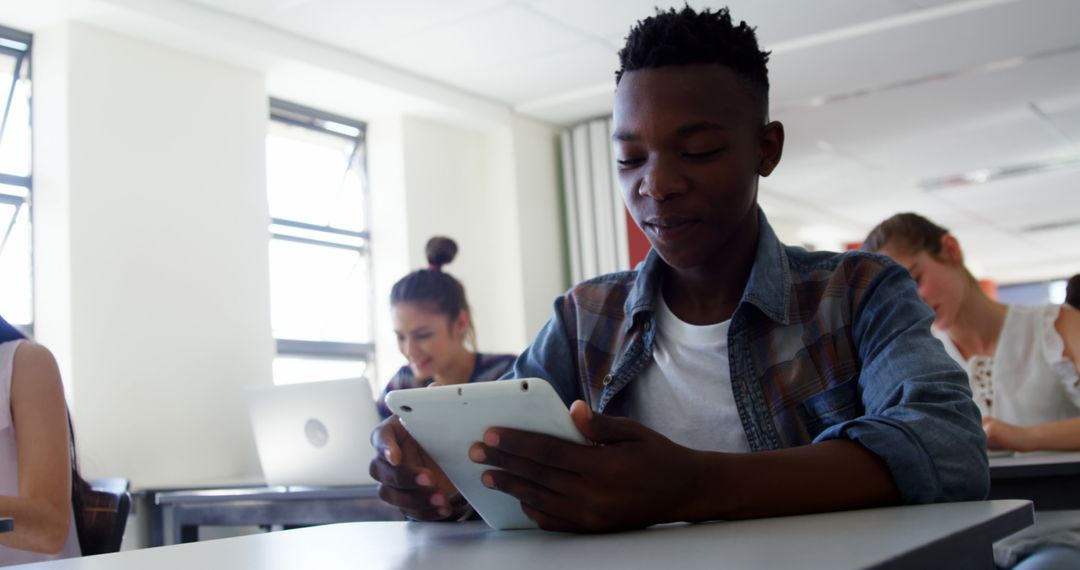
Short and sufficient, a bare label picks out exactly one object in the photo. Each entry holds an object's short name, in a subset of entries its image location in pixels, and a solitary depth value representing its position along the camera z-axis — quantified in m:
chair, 2.00
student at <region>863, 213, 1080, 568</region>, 2.38
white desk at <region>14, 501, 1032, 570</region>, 0.72
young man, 0.94
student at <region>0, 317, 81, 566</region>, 1.80
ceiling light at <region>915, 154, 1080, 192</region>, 8.03
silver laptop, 2.88
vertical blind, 6.04
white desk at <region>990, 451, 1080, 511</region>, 1.90
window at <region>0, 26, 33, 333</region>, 3.92
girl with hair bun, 3.46
